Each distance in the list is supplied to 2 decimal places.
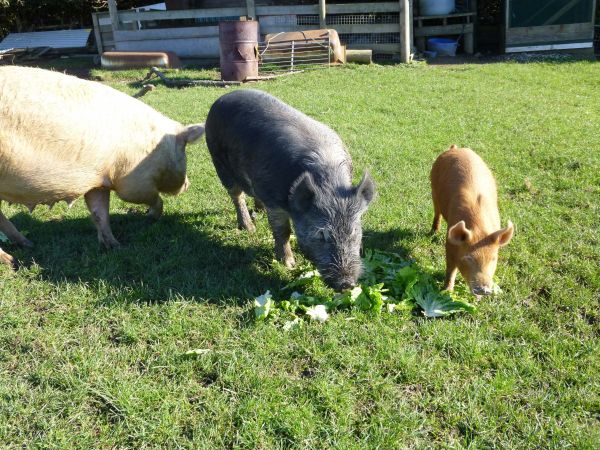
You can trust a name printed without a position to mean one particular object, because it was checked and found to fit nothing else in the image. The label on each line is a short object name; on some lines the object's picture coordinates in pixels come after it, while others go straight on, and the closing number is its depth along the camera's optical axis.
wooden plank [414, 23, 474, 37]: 16.30
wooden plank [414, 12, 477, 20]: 16.17
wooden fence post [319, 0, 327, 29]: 15.23
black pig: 3.74
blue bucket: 16.39
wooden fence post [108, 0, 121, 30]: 16.86
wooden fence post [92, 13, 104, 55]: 17.78
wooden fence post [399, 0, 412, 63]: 14.51
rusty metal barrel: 12.23
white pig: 4.29
